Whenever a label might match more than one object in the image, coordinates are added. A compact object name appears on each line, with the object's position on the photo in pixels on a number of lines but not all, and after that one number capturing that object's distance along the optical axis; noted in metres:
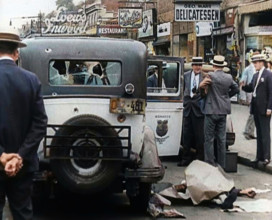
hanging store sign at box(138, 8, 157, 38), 31.27
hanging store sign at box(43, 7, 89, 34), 39.62
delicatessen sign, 16.77
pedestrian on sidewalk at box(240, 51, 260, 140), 14.32
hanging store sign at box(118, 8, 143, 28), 32.06
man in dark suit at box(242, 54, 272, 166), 10.55
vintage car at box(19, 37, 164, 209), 6.55
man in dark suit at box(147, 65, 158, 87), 10.58
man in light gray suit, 9.88
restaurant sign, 40.20
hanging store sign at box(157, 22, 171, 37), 36.28
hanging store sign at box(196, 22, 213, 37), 28.56
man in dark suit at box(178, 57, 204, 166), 10.98
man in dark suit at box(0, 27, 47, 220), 4.77
